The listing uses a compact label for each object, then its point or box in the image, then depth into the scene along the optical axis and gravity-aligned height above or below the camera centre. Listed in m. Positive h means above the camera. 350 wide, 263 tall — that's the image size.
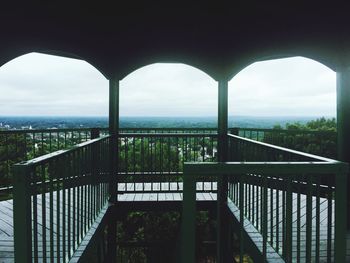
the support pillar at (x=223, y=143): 6.14 -0.40
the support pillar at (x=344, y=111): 4.91 +0.17
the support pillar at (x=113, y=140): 6.25 -0.33
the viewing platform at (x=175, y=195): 2.22 -0.79
